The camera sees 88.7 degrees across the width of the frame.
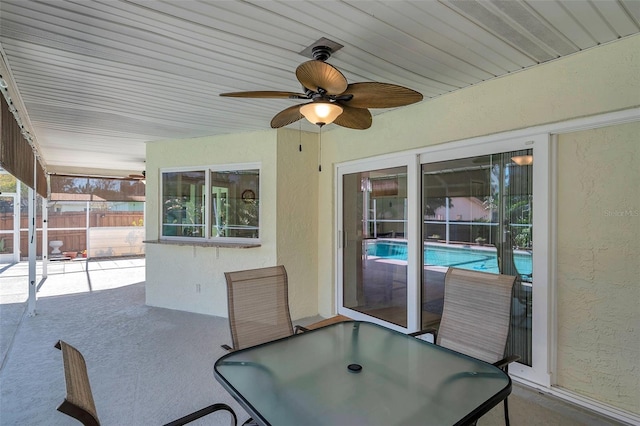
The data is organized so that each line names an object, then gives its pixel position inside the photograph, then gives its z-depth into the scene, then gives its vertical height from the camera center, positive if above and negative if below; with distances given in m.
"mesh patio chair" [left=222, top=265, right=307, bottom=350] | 2.15 -0.62
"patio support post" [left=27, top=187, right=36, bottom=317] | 4.46 -0.56
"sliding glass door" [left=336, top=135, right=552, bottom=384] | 2.50 -0.15
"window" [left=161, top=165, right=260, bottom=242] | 4.44 +0.18
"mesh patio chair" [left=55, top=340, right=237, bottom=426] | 0.80 -0.47
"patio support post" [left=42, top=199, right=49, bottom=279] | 6.69 -0.52
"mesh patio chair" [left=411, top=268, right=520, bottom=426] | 1.93 -0.62
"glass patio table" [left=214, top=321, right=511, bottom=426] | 1.26 -0.76
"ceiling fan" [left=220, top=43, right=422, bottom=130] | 1.61 +0.69
